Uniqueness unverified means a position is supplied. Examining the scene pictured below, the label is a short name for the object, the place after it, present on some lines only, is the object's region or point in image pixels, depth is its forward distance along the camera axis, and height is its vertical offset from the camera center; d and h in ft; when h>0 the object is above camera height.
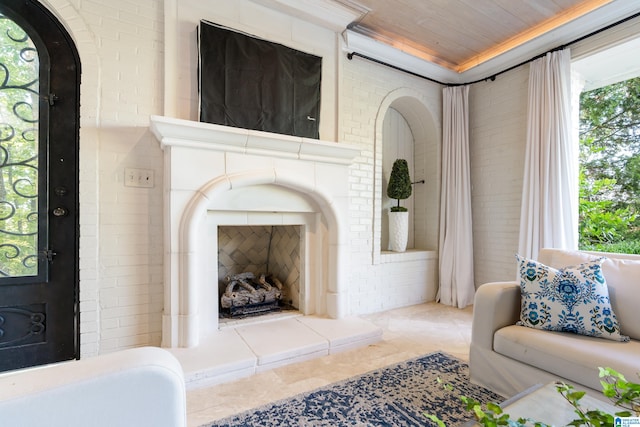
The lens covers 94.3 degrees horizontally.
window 9.52 +1.61
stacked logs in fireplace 8.48 -2.33
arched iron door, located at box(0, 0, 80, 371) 5.93 +0.59
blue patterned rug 4.80 -3.30
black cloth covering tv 7.29 +3.52
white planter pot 10.91 -0.50
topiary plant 10.81 +1.24
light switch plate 6.73 +0.88
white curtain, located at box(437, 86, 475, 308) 10.93 +0.29
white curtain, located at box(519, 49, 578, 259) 8.57 +1.54
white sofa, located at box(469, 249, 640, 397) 4.41 -2.08
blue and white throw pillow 4.98 -1.50
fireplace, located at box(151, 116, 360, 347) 6.72 +0.27
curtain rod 8.02 +5.17
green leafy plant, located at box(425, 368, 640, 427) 1.94 -1.32
